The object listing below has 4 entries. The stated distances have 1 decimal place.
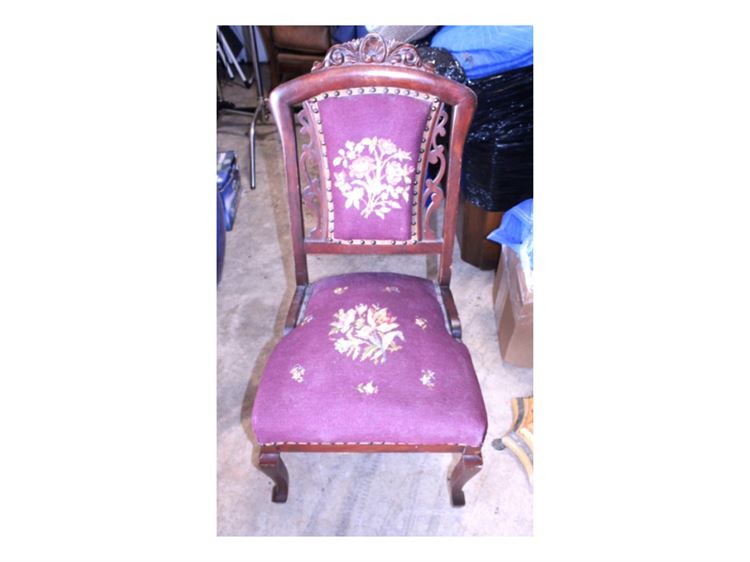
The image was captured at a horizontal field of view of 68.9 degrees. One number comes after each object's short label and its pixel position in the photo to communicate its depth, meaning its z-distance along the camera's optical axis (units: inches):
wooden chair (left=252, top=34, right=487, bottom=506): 45.1
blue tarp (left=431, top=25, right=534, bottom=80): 72.4
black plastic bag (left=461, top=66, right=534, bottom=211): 74.8
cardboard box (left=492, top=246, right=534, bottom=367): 66.3
